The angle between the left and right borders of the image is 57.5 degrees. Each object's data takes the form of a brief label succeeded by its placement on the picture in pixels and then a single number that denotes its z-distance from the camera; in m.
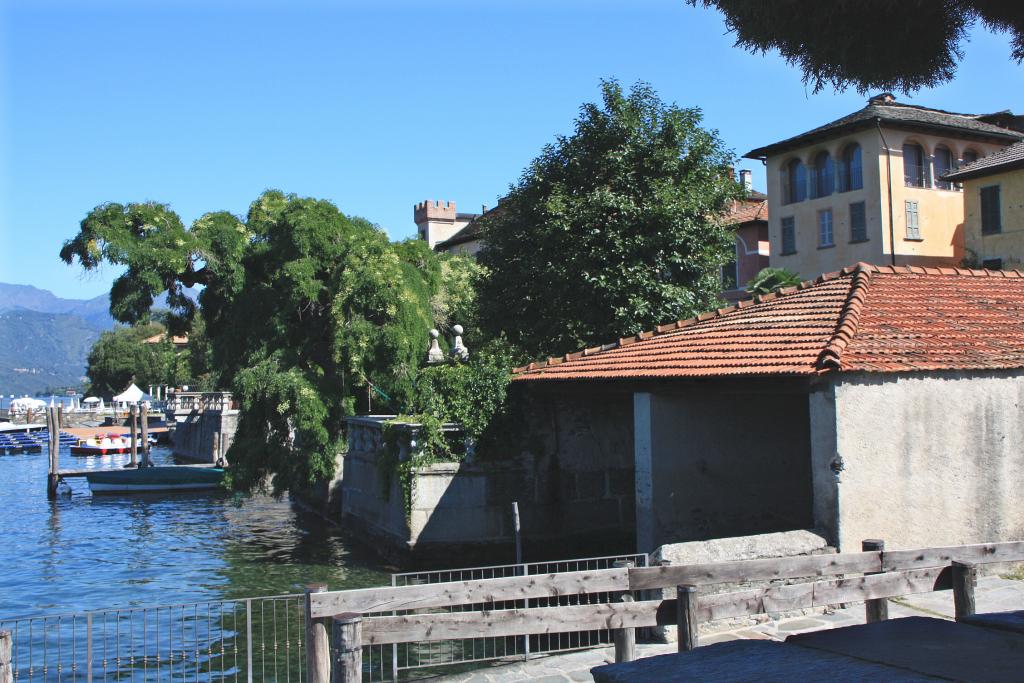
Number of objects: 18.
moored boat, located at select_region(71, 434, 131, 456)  60.53
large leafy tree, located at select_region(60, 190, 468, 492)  25.92
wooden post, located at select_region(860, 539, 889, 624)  8.01
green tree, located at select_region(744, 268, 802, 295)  28.80
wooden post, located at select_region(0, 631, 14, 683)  7.62
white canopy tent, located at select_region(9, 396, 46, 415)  96.25
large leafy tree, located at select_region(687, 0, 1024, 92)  8.30
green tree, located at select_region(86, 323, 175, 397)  98.62
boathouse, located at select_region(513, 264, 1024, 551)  12.24
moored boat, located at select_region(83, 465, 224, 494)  38.03
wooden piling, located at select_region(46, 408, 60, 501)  38.44
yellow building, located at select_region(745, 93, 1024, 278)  36.94
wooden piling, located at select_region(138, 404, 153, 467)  45.56
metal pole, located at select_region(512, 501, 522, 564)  16.98
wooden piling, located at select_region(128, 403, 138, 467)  48.17
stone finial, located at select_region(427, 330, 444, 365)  23.05
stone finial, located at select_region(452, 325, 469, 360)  21.70
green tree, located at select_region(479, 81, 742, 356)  21.48
